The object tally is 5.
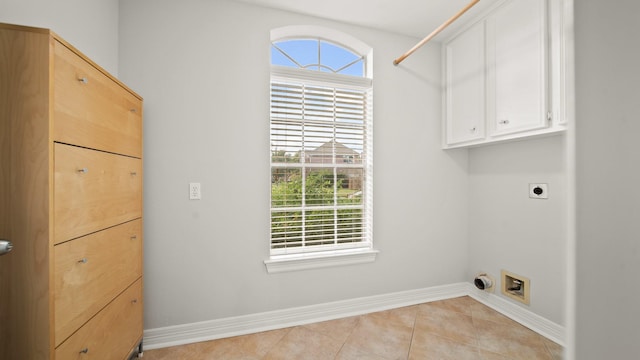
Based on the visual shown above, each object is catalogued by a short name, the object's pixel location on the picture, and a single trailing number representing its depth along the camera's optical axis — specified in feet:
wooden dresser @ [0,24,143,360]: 2.99
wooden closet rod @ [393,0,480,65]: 5.51
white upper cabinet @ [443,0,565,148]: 5.54
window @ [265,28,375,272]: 7.13
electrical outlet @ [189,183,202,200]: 6.22
